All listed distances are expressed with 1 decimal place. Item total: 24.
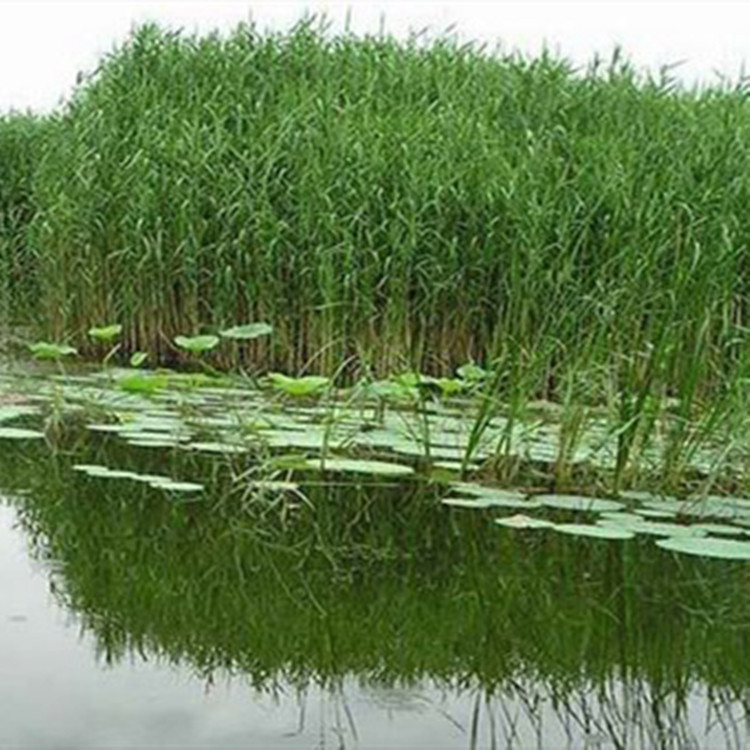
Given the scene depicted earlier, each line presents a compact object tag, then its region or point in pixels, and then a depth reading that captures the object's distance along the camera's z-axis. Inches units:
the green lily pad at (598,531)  117.2
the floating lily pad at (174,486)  135.0
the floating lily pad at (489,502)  129.3
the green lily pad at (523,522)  121.4
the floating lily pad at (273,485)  127.9
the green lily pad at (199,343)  187.9
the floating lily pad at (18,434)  159.0
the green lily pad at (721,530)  122.3
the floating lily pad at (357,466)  141.2
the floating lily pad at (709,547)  111.1
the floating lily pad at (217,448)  155.9
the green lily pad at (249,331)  184.5
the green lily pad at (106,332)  196.7
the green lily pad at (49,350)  185.8
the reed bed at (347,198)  243.1
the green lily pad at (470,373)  184.2
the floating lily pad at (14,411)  173.0
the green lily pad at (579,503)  131.6
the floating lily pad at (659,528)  120.6
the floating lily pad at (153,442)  158.7
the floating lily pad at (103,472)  141.6
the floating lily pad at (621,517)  125.1
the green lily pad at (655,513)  129.8
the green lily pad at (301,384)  163.3
